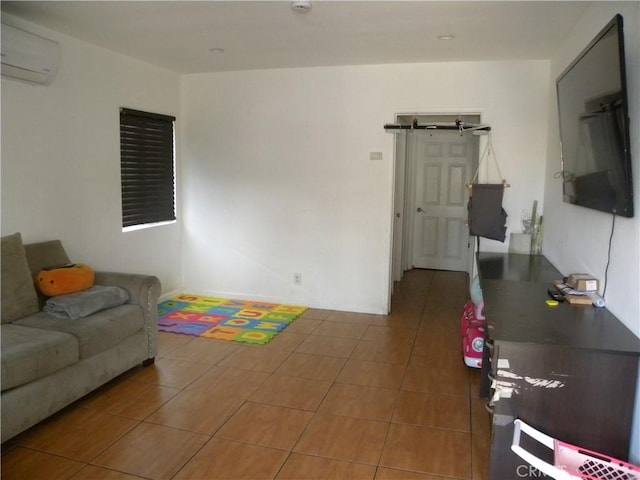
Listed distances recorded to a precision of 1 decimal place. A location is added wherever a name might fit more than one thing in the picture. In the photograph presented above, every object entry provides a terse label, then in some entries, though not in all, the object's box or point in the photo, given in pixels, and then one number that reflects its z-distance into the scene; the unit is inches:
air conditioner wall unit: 121.8
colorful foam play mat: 168.4
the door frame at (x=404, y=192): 188.6
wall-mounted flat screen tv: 80.4
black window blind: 178.5
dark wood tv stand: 76.9
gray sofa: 98.2
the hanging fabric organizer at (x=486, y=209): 170.7
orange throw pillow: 126.5
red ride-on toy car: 134.7
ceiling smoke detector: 114.5
